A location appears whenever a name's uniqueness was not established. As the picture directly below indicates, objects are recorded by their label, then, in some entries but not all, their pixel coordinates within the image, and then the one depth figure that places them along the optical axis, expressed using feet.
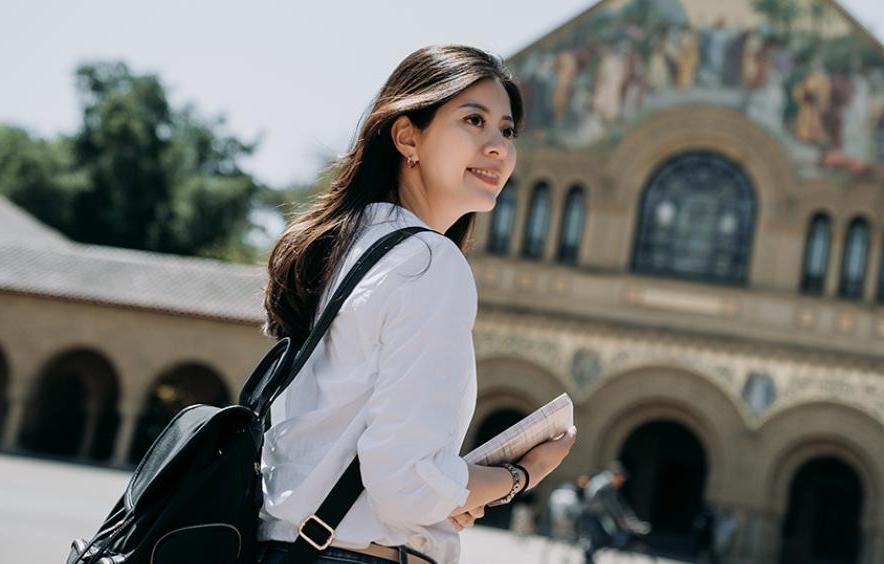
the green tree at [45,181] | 179.52
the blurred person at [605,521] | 59.21
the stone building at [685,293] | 97.91
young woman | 7.43
